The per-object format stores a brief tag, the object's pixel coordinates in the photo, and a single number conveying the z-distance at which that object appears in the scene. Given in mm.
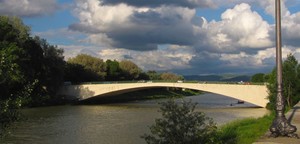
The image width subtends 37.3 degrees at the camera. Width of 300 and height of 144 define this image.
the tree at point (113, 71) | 83375
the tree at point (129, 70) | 90125
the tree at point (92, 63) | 74875
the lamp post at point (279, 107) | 11086
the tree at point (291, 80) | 35000
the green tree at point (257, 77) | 103975
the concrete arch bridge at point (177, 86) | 51219
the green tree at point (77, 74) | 70875
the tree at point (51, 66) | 57156
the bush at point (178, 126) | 10875
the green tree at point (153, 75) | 109381
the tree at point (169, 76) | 118962
